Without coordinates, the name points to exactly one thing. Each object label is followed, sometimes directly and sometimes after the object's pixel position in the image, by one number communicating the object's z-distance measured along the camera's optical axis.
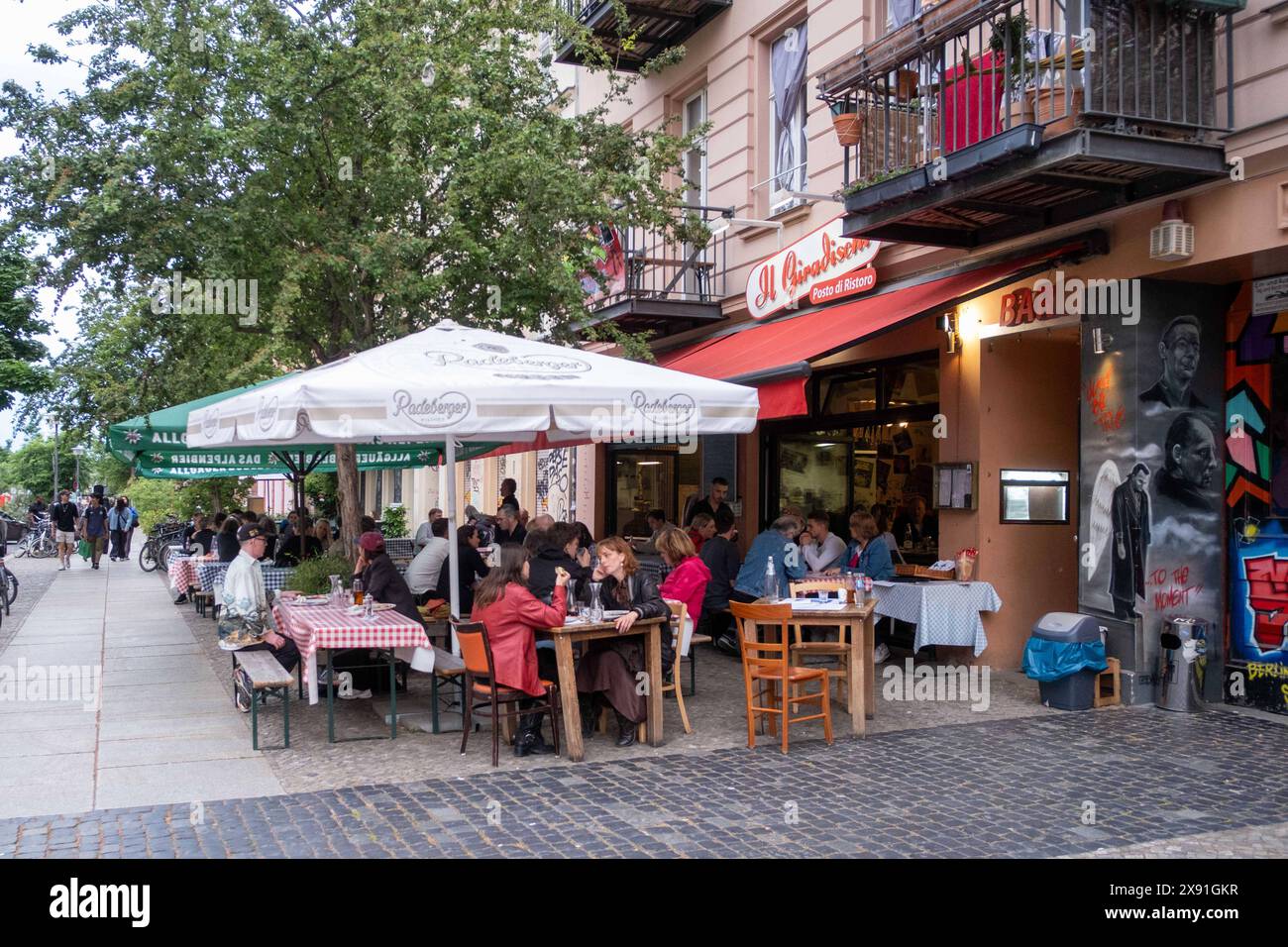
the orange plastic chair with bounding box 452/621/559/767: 6.83
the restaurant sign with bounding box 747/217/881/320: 10.83
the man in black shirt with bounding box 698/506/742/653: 10.99
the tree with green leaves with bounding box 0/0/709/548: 10.89
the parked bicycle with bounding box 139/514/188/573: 24.62
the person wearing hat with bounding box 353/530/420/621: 8.73
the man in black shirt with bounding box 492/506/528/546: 13.53
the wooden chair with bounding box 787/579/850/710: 7.85
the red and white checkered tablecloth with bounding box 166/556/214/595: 16.08
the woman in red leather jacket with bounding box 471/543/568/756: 6.90
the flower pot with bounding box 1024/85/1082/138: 7.54
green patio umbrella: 9.72
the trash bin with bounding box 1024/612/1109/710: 8.36
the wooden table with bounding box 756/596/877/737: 7.55
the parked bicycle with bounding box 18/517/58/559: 30.12
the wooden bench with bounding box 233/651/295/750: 7.06
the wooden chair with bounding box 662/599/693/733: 7.74
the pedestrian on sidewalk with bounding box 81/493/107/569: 25.41
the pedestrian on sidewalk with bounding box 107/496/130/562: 28.22
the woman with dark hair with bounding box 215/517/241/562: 15.15
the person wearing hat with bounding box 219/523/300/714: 8.90
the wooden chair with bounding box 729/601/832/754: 7.16
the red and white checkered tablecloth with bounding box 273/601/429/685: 7.36
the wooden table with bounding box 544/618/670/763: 6.96
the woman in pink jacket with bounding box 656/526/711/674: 9.05
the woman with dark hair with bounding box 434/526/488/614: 10.30
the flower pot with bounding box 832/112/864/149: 9.44
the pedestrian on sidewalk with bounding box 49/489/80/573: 24.75
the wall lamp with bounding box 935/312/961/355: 10.19
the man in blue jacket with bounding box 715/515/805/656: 10.17
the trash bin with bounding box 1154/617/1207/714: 8.30
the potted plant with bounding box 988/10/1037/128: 7.69
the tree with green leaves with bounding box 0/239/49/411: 30.16
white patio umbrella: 6.55
